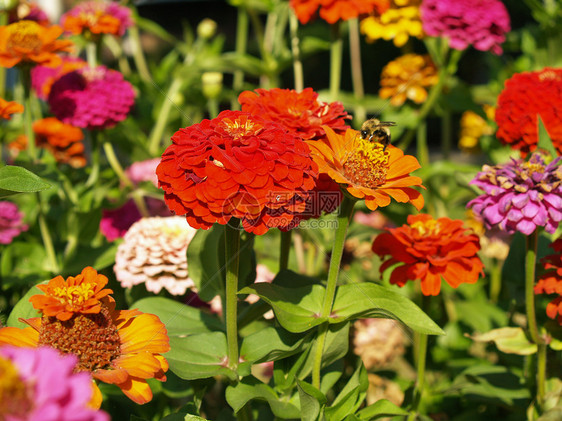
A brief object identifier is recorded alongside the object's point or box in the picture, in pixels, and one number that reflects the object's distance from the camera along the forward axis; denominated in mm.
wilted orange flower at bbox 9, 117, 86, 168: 1017
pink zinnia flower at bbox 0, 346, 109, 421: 551
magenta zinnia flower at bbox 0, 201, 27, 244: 923
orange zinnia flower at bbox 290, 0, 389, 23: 909
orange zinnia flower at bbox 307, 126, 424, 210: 731
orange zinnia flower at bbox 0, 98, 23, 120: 785
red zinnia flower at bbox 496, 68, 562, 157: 847
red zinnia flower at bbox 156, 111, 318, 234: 695
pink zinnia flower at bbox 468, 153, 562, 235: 765
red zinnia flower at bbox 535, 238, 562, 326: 780
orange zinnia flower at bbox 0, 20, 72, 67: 864
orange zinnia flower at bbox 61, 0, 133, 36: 970
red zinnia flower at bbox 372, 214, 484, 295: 787
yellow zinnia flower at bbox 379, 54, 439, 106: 1041
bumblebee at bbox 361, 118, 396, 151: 783
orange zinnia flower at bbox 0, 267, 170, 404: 704
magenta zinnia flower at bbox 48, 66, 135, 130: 905
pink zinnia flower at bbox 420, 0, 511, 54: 978
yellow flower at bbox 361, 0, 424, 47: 1001
